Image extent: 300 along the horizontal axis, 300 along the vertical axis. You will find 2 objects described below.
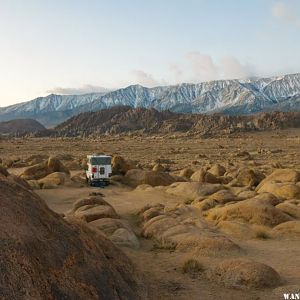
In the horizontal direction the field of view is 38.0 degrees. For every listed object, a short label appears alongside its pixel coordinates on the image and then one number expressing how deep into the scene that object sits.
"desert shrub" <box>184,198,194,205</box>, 23.28
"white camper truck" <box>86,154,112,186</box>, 30.02
